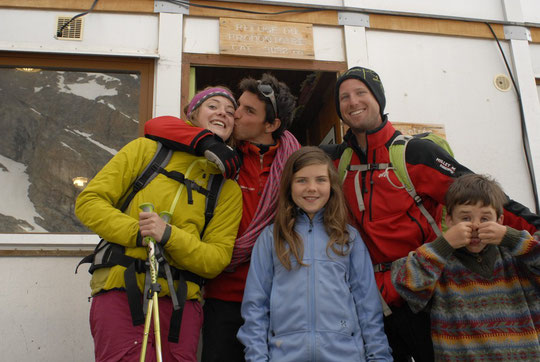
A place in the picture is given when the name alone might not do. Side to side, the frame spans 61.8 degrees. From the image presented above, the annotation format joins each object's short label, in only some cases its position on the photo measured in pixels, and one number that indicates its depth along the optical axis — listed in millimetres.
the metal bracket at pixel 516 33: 5152
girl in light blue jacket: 2367
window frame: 4352
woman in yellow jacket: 2363
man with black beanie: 2699
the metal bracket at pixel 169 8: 4504
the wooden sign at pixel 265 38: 4543
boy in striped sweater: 2375
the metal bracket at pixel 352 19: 4844
